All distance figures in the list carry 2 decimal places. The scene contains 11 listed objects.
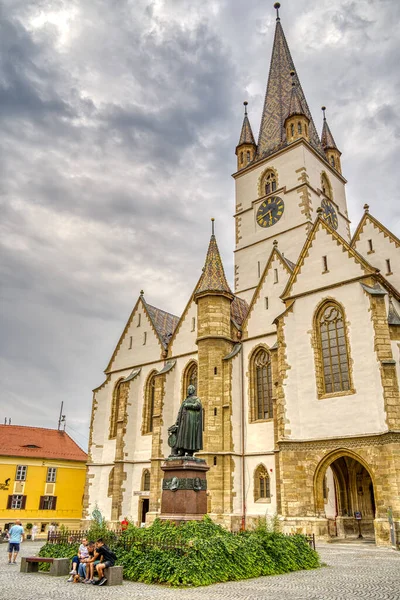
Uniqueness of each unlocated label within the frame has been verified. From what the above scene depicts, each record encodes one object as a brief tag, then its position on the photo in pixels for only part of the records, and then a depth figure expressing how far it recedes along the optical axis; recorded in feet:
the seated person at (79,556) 36.50
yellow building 122.52
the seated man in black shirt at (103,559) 34.35
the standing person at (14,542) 49.32
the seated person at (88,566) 35.24
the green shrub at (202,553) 34.35
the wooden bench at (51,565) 38.58
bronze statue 49.98
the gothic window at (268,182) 128.57
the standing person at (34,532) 106.22
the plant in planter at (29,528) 114.81
